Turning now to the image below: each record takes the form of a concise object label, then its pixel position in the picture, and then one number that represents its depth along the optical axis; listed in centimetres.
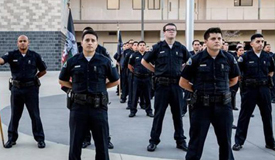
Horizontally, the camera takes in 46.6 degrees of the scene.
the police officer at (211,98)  423
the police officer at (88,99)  409
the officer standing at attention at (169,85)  574
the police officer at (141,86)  887
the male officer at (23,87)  567
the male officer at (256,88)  576
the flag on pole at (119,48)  1333
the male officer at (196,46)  986
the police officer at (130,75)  975
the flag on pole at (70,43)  618
